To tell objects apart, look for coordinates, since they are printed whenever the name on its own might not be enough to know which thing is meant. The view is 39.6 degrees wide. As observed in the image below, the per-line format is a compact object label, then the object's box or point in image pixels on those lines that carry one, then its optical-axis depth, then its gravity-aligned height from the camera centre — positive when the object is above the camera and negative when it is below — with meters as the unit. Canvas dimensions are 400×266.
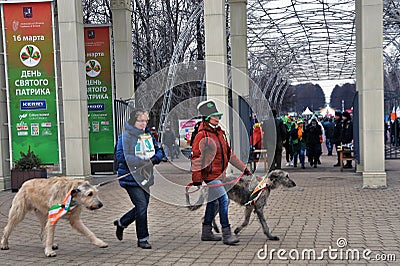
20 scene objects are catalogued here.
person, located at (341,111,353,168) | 18.58 -0.89
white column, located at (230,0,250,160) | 19.25 +2.26
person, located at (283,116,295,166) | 20.64 -1.51
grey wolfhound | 7.96 -1.21
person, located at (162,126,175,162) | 17.87 -1.07
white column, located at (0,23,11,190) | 14.86 -0.55
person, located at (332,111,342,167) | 19.75 -0.88
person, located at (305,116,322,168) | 19.77 -1.21
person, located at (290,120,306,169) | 19.97 -1.34
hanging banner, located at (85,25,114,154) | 17.23 +0.66
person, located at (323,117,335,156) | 24.27 -1.27
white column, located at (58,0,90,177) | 13.71 +0.61
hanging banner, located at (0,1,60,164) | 14.43 +0.89
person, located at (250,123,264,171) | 17.88 -1.08
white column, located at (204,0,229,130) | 14.45 +1.47
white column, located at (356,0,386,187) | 13.27 +0.23
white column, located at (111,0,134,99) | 18.31 +2.25
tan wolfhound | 7.23 -1.20
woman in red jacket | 7.65 -0.72
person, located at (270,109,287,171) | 17.69 -1.31
